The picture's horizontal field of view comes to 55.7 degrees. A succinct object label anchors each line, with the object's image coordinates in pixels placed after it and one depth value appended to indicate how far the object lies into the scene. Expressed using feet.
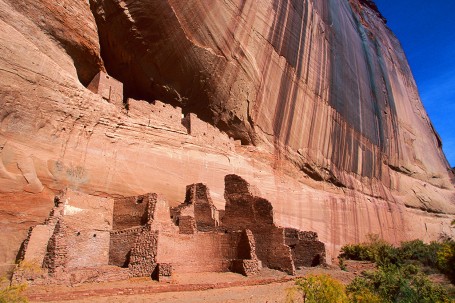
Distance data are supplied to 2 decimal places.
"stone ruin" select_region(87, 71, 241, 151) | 54.70
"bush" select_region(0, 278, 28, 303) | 21.33
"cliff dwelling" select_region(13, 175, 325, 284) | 36.11
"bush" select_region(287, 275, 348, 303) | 26.55
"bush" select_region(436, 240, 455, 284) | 39.44
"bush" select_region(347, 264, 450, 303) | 34.19
